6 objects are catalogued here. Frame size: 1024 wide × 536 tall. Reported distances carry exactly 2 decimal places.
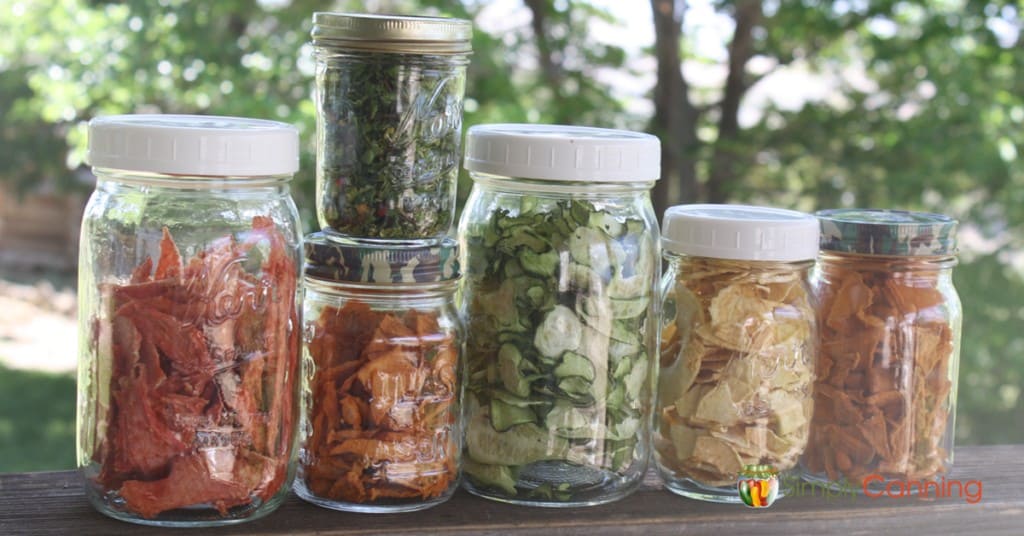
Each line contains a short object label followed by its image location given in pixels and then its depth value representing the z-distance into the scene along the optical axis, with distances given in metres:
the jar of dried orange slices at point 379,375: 0.91
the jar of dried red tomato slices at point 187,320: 0.88
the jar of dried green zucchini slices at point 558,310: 0.92
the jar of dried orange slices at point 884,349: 0.97
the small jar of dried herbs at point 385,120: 0.92
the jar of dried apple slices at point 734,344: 0.94
